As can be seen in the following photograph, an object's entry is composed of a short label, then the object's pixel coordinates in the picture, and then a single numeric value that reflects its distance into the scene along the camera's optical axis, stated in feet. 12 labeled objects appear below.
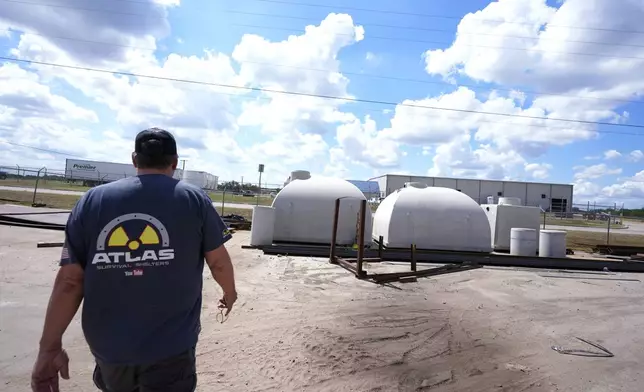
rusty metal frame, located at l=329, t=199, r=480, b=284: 33.41
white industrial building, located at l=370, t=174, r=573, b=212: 186.09
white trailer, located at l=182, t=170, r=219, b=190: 173.17
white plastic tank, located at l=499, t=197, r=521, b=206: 63.00
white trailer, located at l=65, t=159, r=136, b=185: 194.70
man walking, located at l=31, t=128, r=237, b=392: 6.55
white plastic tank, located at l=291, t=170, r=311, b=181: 57.98
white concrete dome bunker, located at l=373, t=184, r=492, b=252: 52.11
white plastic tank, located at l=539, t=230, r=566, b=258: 51.29
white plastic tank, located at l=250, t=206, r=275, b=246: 48.24
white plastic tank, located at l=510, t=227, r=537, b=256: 52.13
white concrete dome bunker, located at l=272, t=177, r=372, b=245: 52.44
